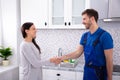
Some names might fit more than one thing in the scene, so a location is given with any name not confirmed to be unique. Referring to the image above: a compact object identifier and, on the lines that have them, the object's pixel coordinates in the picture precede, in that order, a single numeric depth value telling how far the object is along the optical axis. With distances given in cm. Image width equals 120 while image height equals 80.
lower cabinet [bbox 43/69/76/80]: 285
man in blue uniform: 209
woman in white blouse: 214
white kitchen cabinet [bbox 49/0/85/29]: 305
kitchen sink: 292
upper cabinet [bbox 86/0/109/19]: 273
